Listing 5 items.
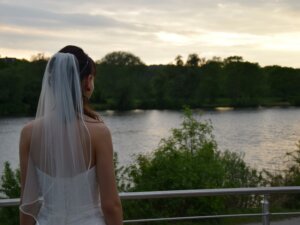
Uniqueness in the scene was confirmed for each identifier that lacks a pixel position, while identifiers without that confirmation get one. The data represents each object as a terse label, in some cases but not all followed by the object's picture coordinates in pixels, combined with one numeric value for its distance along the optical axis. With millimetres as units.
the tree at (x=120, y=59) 76556
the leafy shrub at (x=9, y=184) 9477
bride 2420
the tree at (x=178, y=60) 84875
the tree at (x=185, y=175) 9055
